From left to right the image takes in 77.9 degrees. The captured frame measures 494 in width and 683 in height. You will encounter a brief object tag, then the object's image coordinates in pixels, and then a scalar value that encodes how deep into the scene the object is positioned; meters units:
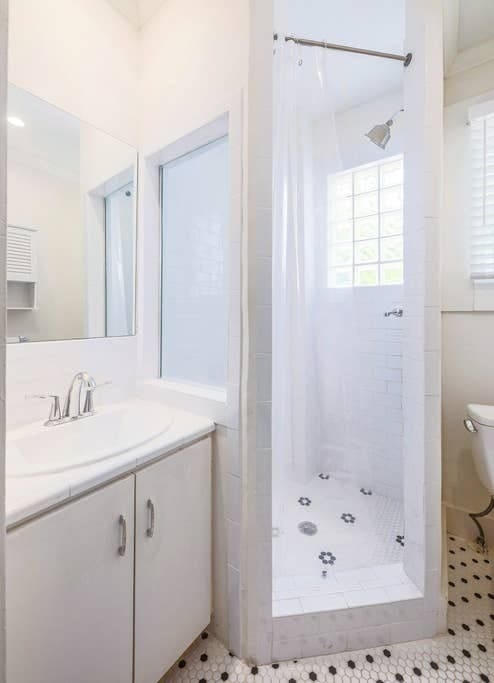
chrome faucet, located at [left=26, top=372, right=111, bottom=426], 1.14
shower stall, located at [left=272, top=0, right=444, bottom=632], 1.23
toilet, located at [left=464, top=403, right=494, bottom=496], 1.35
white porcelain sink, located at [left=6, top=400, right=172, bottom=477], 0.81
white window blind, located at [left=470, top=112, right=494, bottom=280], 1.51
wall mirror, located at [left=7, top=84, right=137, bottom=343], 1.14
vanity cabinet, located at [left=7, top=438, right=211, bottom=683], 0.66
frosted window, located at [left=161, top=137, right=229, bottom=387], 1.36
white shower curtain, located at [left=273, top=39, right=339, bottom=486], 1.22
